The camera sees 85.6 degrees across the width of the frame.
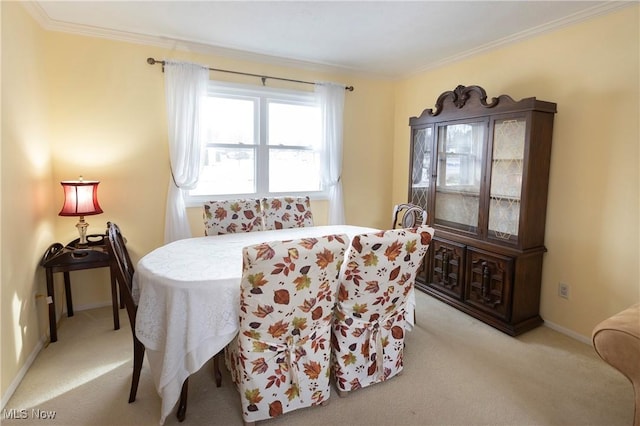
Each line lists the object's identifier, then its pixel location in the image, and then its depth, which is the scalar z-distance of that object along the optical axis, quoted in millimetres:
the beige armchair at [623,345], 1490
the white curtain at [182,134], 3172
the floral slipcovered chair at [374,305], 1771
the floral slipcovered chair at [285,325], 1552
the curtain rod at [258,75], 3111
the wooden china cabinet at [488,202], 2723
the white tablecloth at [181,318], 1679
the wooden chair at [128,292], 1770
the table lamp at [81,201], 2652
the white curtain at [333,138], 3883
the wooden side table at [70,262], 2557
